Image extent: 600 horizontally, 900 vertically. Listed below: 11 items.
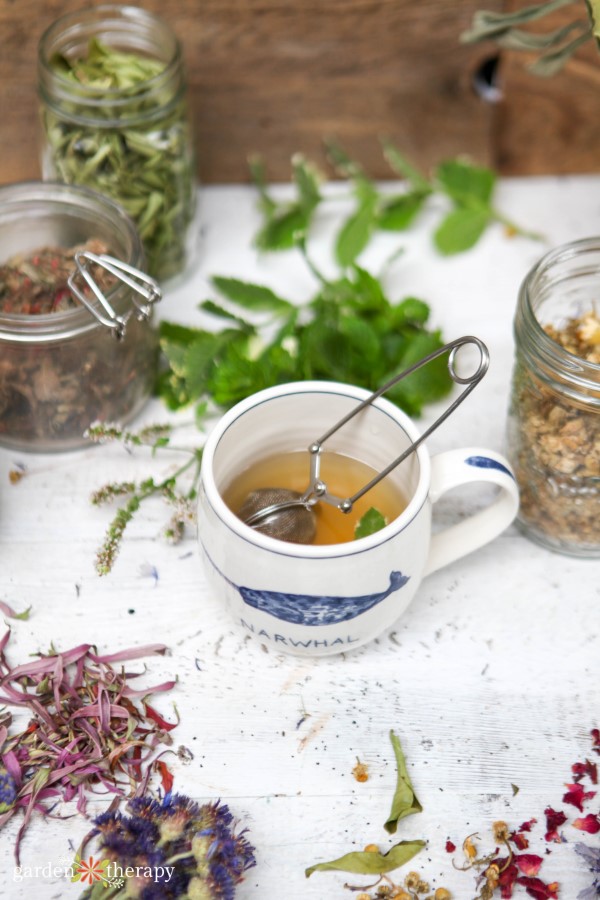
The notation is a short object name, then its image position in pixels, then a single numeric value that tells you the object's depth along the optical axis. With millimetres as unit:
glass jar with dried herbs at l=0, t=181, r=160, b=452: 731
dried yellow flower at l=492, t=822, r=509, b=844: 618
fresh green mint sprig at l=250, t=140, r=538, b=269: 940
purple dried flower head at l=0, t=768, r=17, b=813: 614
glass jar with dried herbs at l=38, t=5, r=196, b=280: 806
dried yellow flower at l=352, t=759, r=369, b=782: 637
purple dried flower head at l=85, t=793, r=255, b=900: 568
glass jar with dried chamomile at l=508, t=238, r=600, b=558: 668
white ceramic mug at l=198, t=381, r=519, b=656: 596
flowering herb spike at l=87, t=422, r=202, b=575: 739
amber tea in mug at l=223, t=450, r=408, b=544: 690
